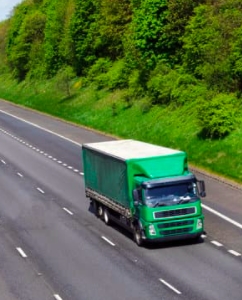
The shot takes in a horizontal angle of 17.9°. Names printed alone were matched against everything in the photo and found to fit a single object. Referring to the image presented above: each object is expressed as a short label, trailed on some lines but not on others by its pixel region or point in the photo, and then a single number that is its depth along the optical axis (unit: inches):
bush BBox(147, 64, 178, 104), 2402.8
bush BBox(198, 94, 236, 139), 1884.8
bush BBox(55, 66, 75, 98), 3568.4
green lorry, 1071.6
